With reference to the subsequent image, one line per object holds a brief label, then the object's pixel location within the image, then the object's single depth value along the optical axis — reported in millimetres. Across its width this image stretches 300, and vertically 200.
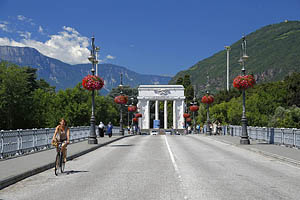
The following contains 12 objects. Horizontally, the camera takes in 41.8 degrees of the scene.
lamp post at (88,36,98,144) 26661
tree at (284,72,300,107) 74556
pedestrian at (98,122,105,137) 38953
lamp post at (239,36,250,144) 25938
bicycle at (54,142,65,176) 12266
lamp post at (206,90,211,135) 47500
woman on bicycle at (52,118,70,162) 12359
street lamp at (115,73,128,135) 48594
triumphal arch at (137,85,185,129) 117812
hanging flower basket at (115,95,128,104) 48594
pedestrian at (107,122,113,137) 39750
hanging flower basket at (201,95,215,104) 47947
